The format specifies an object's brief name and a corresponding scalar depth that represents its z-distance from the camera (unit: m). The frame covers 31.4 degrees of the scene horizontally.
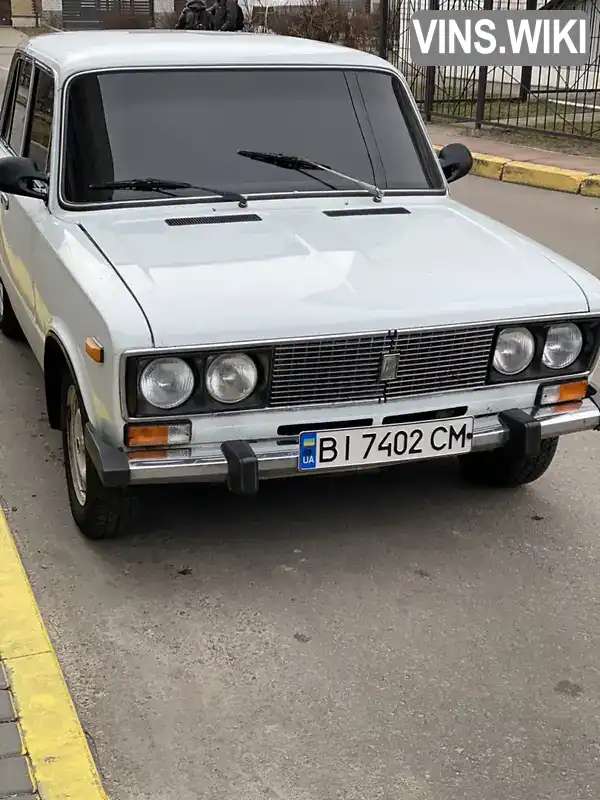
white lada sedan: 3.54
